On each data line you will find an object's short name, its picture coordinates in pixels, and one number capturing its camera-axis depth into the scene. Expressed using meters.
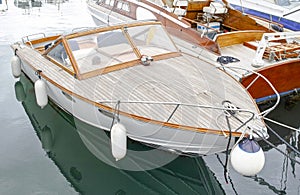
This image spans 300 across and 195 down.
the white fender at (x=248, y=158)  3.77
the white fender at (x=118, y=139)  4.29
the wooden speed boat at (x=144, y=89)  4.33
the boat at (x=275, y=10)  8.73
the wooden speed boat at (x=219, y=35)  6.35
